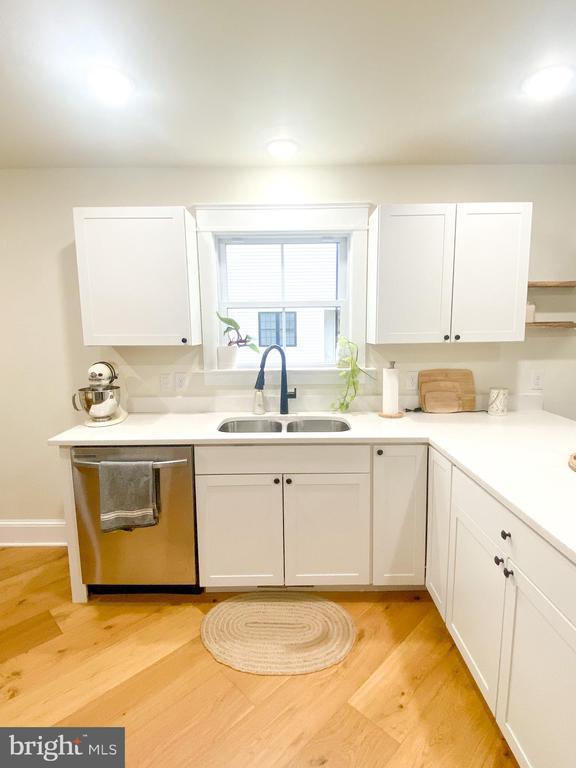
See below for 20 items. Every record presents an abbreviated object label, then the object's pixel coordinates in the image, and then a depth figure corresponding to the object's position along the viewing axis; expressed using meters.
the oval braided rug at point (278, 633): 1.54
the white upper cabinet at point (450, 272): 1.96
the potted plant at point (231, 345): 2.29
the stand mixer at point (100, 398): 1.97
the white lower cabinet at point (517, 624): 0.89
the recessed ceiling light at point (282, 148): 1.88
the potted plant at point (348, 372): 2.18
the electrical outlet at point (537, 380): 2.31
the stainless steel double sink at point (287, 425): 2.21
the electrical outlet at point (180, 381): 2.33
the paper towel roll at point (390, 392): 2.12
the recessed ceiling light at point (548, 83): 1.39
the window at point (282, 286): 2.33
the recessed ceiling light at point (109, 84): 1.36
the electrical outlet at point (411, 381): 2.31
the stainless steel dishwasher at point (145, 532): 1.79
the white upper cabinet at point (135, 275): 1.95
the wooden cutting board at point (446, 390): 2.26
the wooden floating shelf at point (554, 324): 2.12
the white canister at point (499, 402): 2.17
